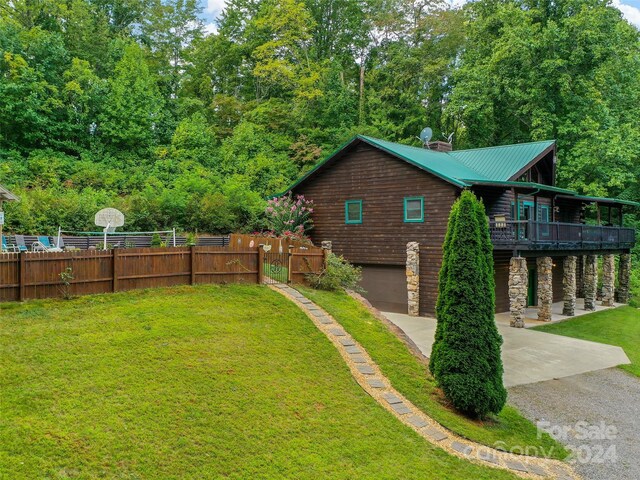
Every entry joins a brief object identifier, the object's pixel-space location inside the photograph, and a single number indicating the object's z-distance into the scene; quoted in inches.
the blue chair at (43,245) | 580.4
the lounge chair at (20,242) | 583.2
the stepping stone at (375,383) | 338.0
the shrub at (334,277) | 561.6
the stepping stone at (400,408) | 308.8
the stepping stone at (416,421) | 297.6
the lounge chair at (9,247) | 572.6
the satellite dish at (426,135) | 921.5
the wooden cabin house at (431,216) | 708.7
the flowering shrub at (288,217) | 831.1
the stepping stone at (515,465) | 272.8
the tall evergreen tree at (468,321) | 326.6
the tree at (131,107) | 1154.7
